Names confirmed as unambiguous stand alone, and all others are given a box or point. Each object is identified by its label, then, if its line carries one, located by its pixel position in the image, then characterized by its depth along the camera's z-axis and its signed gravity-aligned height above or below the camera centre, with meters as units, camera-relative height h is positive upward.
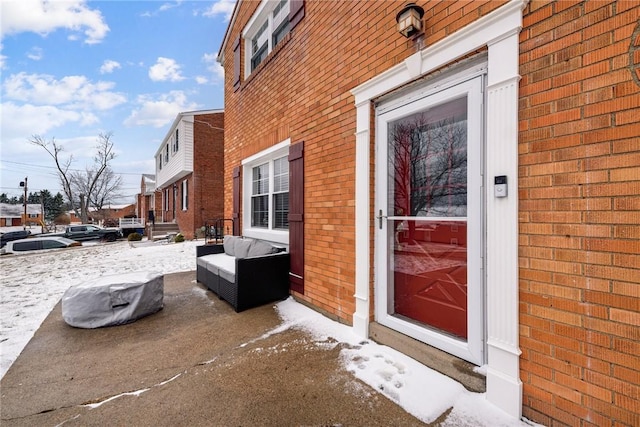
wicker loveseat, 3.57 -0.87
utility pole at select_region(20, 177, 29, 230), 31.66 +3.58
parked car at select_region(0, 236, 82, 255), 14.19 -1.58
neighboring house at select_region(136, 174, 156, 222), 24.23 +1.95
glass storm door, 1.94 -0.06
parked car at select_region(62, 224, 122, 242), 18.73 -1.33
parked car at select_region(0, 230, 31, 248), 20.61 -1.67
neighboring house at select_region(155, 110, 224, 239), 13.38 +2.49
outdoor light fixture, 2.16 +1.56
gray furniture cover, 3.21 -1.05
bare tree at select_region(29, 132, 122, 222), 28.81 +4.99
